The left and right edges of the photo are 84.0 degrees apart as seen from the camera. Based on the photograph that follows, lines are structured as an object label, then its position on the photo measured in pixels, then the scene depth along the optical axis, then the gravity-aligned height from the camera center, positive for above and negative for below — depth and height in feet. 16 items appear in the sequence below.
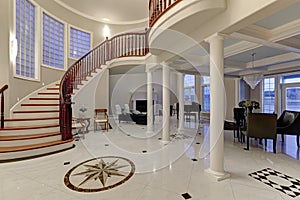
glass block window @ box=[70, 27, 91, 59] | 25.17 +8.84
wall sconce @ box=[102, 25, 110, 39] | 28.50 +11.71
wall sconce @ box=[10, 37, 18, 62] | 14.03 +4.32
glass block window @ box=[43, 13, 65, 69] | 20.53 +7.48
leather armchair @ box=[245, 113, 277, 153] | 12.41 -2.00
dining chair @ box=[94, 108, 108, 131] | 20.23 -2.56
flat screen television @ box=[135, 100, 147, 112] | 37.76 -1.35
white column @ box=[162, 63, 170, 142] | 15.62 +0.11
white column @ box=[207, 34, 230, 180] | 8.57 -0.24
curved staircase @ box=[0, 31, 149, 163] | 11.27 -2.00
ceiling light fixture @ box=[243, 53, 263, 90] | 21.35 +2.76
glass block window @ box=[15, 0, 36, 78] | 16.11 +6.23
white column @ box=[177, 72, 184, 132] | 20.83 -0.85
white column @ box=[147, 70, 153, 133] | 19.85 -0.58
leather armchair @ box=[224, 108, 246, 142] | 15.80 -1.96
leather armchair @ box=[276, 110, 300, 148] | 13.78 -2.31
